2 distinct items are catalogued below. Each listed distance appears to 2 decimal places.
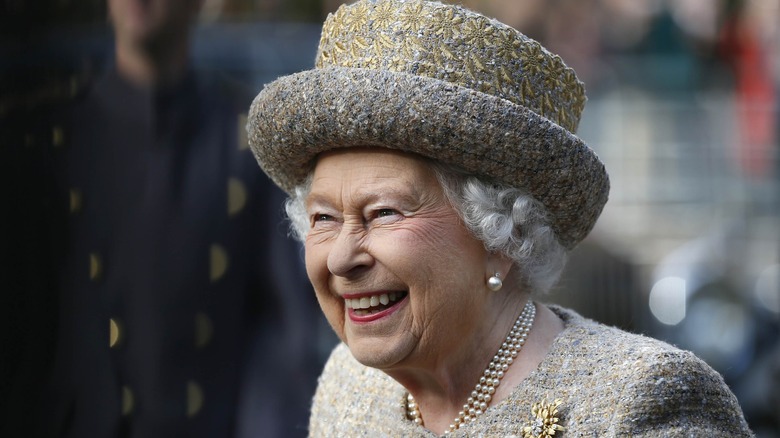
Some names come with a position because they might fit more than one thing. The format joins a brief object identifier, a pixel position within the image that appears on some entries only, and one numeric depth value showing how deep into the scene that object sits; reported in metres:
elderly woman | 5.36
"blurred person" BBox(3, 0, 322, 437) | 5.92
